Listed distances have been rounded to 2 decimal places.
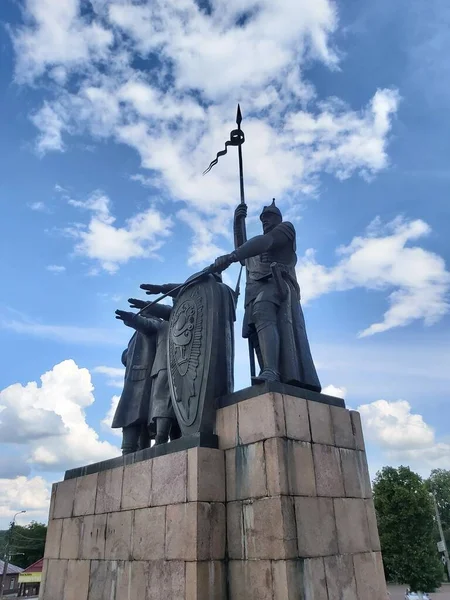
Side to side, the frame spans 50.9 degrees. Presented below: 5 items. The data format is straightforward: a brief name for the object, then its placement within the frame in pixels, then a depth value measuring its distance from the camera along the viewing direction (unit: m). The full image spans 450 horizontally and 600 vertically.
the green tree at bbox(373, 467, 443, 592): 31.52
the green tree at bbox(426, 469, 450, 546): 57.66
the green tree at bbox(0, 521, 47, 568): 63.22
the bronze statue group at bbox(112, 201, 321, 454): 6.75
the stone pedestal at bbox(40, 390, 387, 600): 5.07
